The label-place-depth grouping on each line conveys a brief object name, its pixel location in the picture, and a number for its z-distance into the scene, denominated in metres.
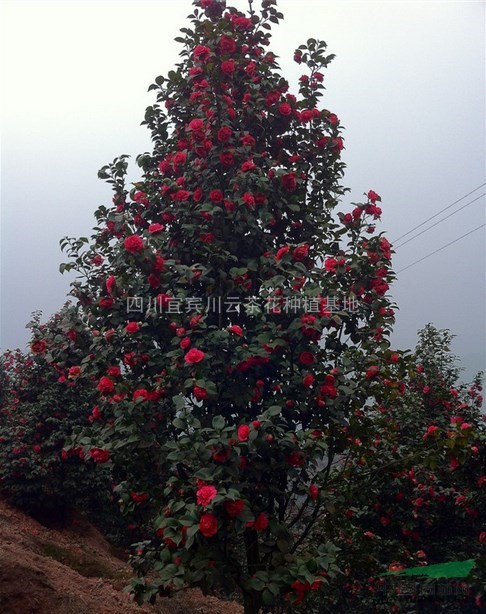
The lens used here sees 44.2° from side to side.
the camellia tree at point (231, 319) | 3.46
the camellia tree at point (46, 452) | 10.34
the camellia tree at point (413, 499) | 4.68
